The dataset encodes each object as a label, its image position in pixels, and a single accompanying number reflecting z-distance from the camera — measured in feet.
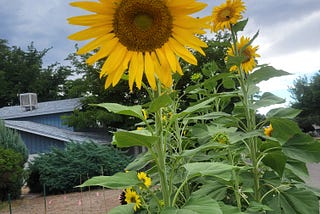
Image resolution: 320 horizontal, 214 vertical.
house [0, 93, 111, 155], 64.13
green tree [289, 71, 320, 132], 120.98
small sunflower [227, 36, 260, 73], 8.55
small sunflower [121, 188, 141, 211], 8.66
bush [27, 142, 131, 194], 42.16
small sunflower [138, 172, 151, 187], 7.64
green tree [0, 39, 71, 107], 114.83
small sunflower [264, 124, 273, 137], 11.22
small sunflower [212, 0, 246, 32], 7.53
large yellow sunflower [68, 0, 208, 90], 3.97
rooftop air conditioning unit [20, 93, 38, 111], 78.95
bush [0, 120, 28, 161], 39.68
